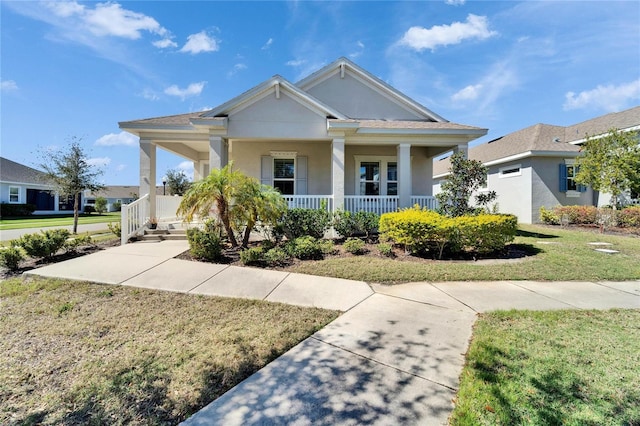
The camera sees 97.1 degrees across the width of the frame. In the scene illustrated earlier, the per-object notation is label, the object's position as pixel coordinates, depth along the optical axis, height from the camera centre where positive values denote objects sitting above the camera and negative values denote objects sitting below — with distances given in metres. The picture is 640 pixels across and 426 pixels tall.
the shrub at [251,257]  6.76 -1.11
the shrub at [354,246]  7.82 -1.00
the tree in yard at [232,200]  7.66 +0.29
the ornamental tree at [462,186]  8.94 +0.80
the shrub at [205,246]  7.04 -0.88
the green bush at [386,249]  7.53 -1.03
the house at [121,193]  58.94 +3.78
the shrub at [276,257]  7.07 -1.17
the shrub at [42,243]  6.54 -0.78
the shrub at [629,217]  12.61 -0.25
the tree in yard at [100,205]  36.81 +0.74
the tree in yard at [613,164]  12.87 +2.24
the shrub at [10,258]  5.96 -1.01
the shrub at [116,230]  9.88 -0.69
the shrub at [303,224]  9.17 -0.43
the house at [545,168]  16.09 +2.59
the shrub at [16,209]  25.91 +0.11
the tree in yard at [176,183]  22.11 +2.18
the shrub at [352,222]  9.29 -0.37
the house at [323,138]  10.12 +2.83
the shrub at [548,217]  14.99 -0.31
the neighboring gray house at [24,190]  27.70 +2.09
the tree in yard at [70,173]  12.28 +1.63
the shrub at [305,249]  7.35 -1.02
